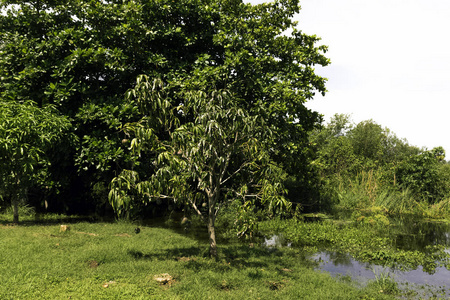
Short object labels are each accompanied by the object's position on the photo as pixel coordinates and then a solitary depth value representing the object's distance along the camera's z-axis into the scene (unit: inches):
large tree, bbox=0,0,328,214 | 568.7
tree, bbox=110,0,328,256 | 336.5
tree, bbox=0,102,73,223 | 449.1
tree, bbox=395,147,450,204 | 1103.0
